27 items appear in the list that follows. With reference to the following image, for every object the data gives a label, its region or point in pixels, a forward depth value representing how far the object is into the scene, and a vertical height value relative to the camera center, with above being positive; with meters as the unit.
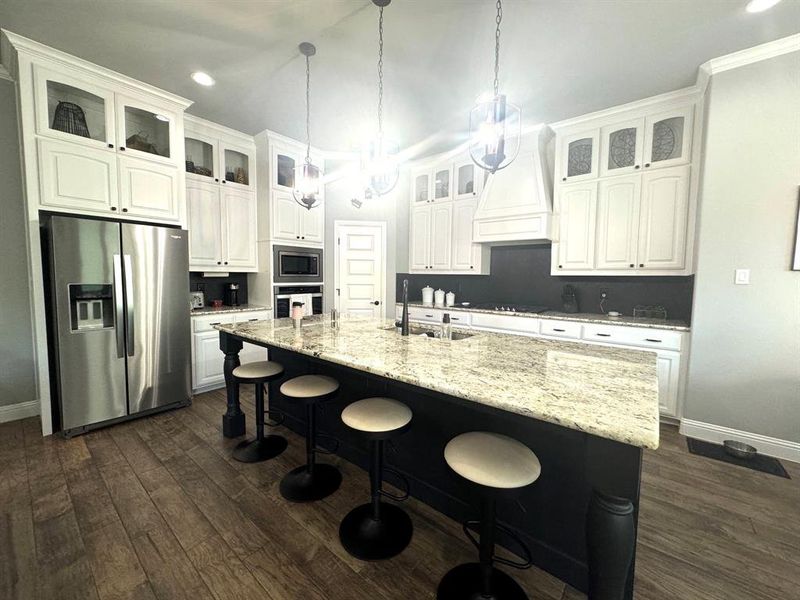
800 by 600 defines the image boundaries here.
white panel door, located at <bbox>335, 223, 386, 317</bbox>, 4.87 +0.12
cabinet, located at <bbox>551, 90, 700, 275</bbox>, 2.83 +0.88
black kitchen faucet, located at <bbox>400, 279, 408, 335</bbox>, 2.05 -0.29
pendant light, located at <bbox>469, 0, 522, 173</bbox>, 1.72 +0.83
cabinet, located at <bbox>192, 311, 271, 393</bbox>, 3.31 -0.84
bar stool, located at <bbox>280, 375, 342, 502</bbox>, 1.79 -1.15
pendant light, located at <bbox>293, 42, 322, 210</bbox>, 2.46 +0.73
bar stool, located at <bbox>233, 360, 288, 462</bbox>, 2.18 -1.07
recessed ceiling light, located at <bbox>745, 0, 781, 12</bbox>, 1.87 +1.65
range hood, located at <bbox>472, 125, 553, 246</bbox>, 3.48 +0.92
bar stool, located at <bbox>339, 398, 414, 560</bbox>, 1.41 -1.22
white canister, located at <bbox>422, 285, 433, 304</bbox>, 4.55 -0.23
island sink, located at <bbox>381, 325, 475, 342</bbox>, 2.13 -0.38
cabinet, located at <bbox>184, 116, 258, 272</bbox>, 3.49 +0.89
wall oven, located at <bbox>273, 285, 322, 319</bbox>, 4.06 -0.29
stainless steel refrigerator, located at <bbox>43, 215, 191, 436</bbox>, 2.42 -0.37
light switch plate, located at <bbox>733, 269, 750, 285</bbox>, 2.41 +0.04
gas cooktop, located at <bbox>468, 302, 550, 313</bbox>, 3.72 -0.34
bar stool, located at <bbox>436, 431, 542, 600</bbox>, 1.07 -0.67
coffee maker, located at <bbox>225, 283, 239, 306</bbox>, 3.98 -0.23
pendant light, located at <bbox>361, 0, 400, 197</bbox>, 2.37 +0.86
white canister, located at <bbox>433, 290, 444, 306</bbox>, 4.47 -0.26
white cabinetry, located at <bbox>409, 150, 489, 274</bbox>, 4.18 +0.85
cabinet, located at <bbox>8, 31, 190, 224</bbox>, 2.36 +1.14
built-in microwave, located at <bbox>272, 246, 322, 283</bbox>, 4.00 +0.16
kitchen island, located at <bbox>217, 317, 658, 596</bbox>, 0.93 -0.40
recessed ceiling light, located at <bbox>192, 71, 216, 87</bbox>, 2.68 +1.69
